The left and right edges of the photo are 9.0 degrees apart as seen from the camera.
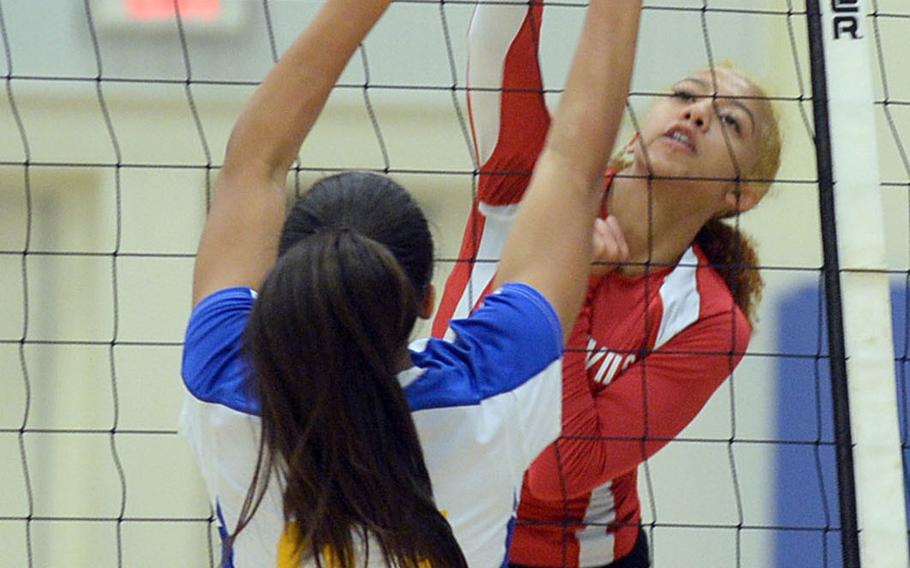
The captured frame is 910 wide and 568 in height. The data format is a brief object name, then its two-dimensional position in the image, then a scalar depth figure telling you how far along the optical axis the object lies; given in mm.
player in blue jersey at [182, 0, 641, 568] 5495
